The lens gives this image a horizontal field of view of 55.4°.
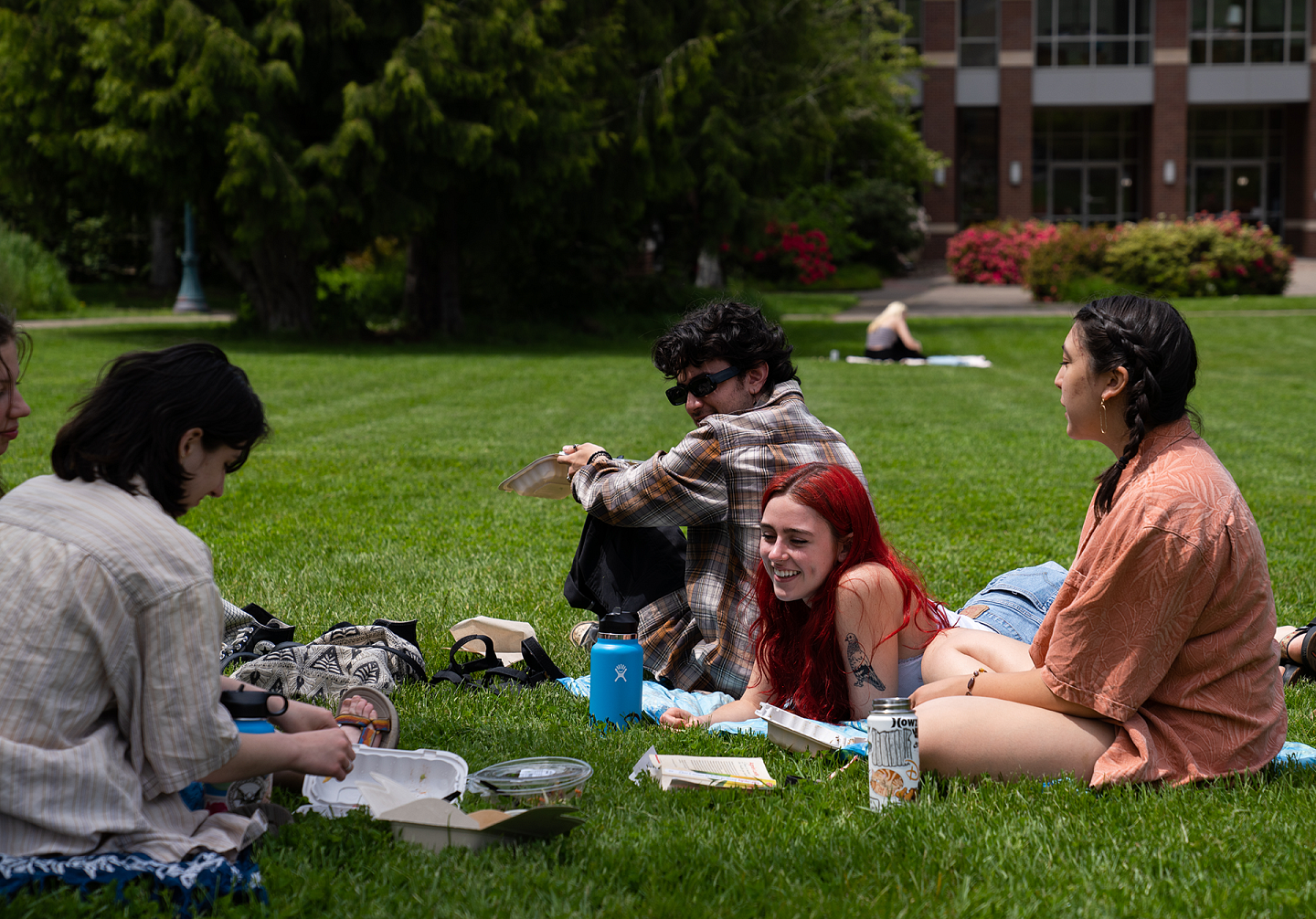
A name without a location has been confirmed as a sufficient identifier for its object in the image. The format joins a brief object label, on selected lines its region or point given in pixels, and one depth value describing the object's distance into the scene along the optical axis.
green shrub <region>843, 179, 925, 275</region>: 40.06
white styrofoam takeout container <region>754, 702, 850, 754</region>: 3.82
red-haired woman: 3.86
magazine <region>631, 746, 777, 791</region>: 3.61
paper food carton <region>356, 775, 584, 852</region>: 3.10
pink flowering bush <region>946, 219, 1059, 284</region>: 37.25
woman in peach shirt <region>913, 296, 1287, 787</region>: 3.19
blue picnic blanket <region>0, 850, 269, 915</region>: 2.59
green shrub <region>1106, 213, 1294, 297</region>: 28.59
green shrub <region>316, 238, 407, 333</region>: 22.89
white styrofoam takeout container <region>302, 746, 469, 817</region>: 3.40
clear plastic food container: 3.41
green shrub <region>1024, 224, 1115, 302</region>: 29.39
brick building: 42.75
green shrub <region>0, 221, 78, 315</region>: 26.67
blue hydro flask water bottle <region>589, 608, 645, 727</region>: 4.23
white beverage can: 3.36
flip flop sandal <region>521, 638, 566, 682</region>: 4.80
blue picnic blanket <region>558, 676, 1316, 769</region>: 3.74
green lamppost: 31.12
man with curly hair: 4.31
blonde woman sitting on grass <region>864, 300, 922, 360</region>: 19.52
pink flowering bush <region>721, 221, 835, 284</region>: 36.59
